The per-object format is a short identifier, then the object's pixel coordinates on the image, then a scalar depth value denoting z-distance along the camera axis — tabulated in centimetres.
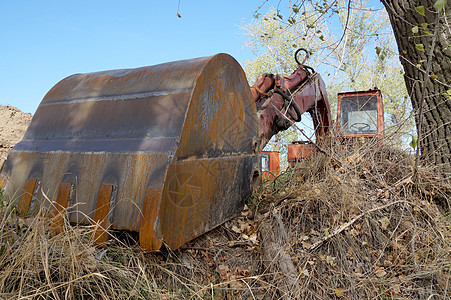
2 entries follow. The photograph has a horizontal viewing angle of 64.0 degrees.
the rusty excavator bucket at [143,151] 233
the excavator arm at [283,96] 432
